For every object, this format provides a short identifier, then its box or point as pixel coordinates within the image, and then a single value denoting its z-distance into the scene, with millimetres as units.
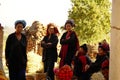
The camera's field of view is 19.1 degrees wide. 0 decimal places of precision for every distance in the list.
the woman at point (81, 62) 7223
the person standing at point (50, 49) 8125
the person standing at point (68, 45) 7950
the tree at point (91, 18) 35125
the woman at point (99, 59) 6616
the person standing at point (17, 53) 7016
